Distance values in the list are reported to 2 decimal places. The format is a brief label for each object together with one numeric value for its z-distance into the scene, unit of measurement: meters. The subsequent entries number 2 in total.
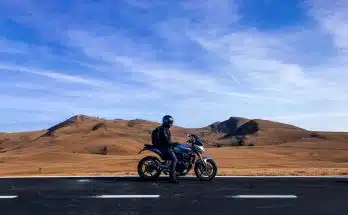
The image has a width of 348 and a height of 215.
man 14.03
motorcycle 14.12
